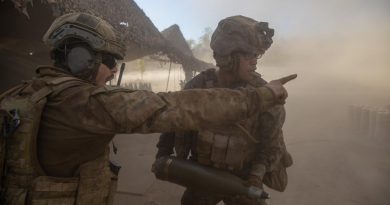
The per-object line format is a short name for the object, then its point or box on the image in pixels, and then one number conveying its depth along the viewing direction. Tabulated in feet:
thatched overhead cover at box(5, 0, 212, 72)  16.58
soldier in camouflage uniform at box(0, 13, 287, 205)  5.25
